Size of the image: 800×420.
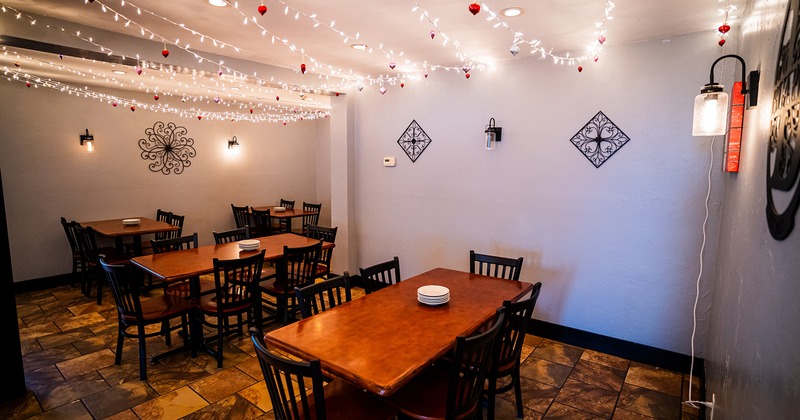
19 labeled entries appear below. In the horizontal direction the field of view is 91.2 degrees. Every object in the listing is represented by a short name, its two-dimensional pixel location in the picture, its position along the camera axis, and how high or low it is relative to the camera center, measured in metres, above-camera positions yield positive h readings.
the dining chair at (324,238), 4.07 -0.73
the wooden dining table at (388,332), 1.60 -0.79
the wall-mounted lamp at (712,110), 2.03 +0.33
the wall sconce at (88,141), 5.10 +0.41
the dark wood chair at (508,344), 2.07 -0.99
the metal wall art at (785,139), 0.85 +0.08
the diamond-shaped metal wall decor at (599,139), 3.19 +0.27
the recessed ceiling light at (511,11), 2.47 +1.02
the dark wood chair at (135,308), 2.79 -1.05
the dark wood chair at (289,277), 3.45 -0.99
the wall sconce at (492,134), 3.73 +0.36
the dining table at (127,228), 4.59 -0.69
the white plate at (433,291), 2.36 -0.73
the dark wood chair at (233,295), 2.97 -1.00
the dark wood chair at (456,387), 1.63 -1.06
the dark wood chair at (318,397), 1.39 -0.98
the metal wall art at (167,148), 5.73 +0.36
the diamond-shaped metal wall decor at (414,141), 4.35 +0.35
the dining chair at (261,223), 6.41 -0.86
